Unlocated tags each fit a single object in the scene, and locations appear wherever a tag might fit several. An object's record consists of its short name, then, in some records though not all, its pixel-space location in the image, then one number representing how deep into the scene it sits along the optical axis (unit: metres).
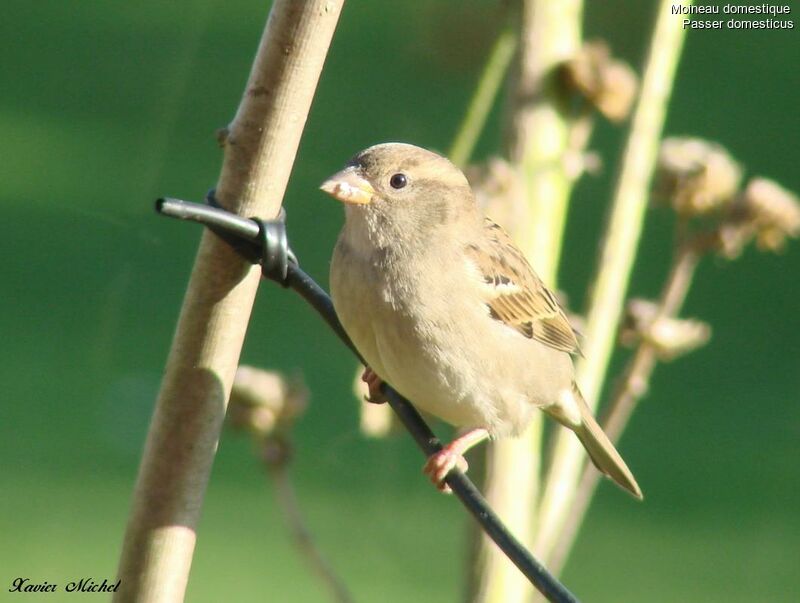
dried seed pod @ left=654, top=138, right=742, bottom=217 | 4.51
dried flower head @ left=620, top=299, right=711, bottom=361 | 4.41
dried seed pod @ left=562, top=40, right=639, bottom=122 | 4.46
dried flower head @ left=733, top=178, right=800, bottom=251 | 4.54
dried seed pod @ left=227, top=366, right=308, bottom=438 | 4.45
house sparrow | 4.30
